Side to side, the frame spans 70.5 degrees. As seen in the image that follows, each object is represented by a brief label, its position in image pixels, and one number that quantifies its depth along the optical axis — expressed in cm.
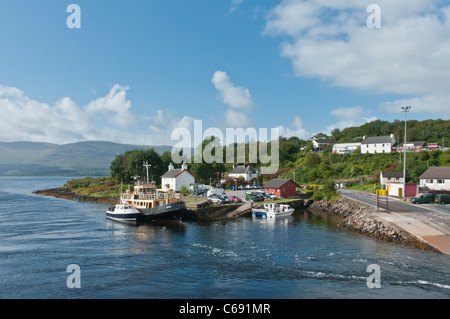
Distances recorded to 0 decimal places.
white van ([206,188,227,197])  5869
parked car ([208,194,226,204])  5164
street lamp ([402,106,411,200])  4469
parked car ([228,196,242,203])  5340
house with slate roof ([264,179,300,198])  6000
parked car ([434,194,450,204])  4266
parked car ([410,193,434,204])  4297
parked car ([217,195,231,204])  5228
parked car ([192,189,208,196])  6485
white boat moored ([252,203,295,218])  4619
